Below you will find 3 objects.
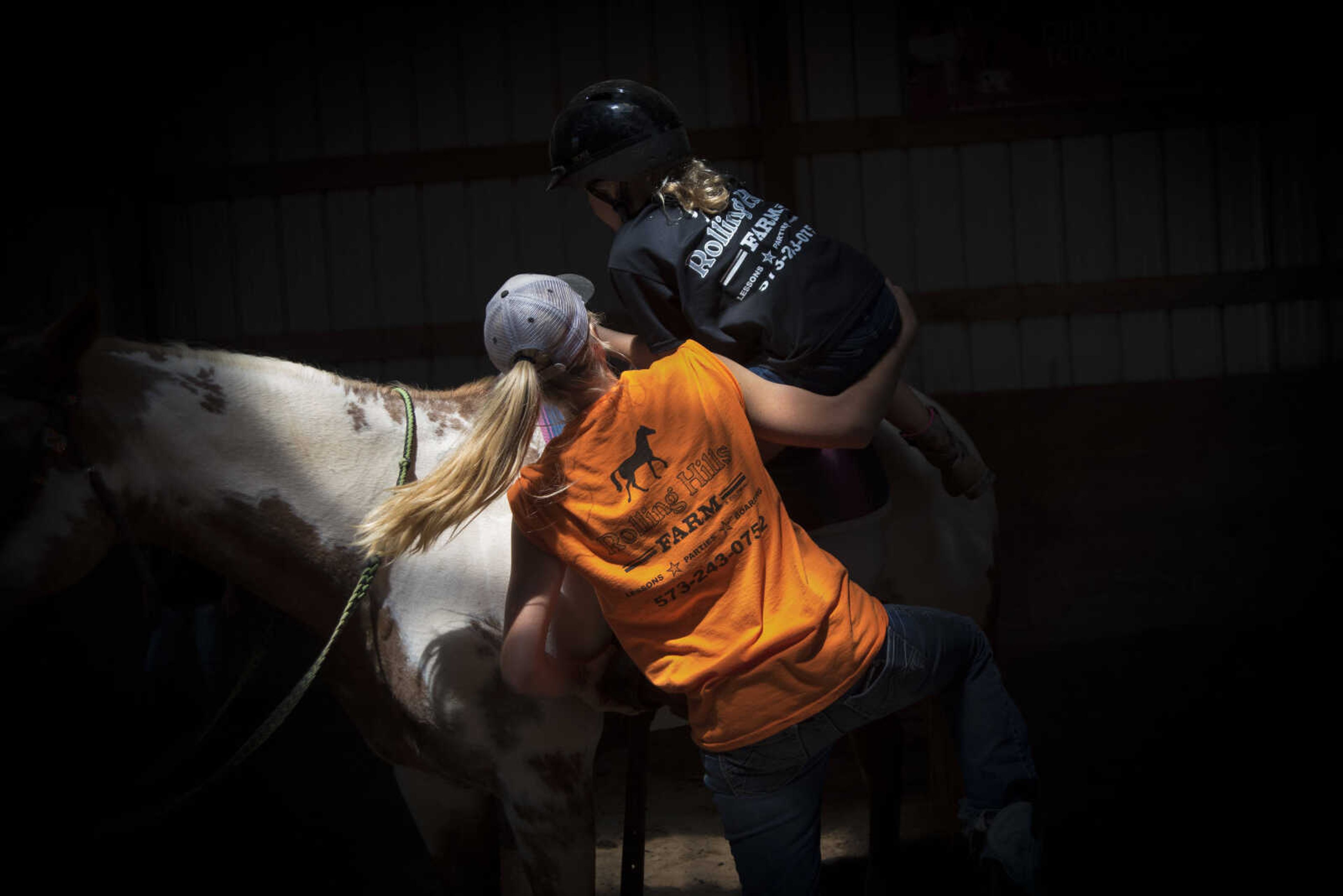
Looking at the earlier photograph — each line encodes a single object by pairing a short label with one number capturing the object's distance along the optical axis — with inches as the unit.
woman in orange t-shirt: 59.6
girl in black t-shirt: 72.2
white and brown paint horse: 75.7
